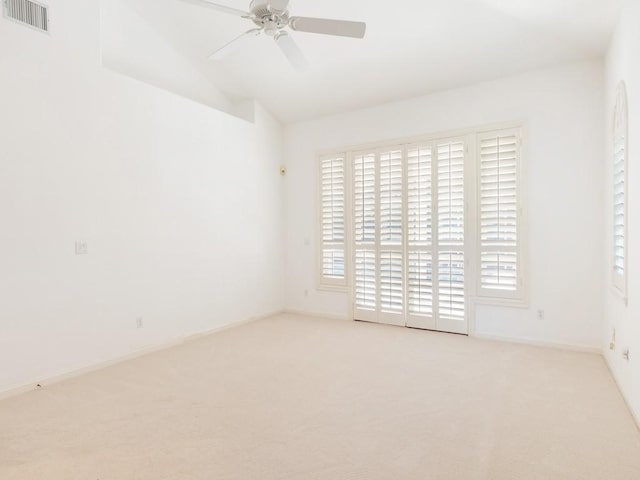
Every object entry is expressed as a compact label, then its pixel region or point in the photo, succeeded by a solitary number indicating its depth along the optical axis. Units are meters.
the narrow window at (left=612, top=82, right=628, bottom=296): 2.85
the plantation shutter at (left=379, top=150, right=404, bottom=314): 5.02
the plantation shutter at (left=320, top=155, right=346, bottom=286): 5.54
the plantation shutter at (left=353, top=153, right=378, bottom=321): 5.26
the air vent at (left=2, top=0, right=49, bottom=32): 3.04
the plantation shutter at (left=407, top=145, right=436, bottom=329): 4.79
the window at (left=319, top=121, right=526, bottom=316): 4.30
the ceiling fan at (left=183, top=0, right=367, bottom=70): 2.54
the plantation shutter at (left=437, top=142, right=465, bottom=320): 4.56
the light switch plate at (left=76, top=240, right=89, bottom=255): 3.48
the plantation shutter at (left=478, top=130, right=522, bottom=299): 4.23
